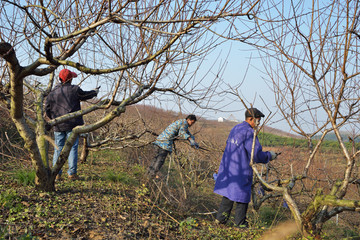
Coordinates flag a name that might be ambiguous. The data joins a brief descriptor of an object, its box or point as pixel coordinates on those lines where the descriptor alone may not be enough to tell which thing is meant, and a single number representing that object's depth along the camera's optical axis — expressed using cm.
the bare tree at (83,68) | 268
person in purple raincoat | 390
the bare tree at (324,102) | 285
